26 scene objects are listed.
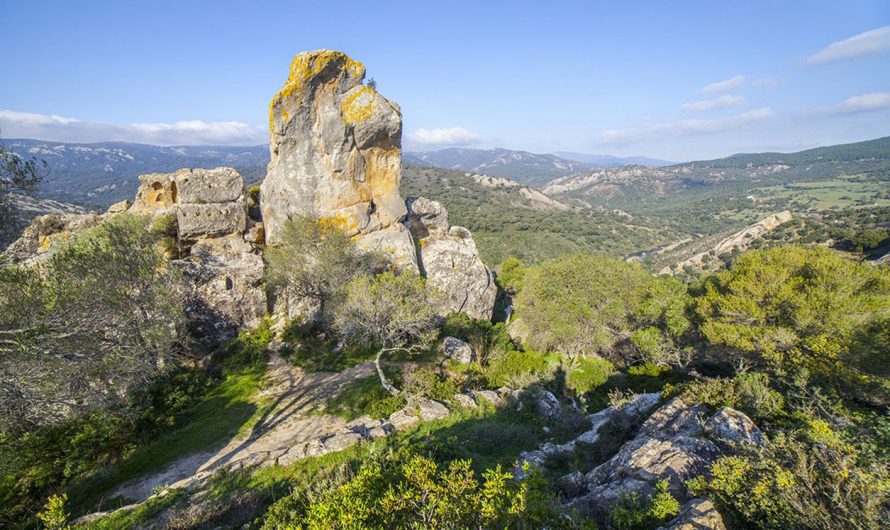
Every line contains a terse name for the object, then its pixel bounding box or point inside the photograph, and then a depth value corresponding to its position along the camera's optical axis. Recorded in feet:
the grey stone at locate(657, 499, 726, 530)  17.44
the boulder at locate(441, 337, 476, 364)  65.46
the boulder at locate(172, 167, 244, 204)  76.59
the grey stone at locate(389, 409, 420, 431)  44.75
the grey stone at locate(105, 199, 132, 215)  87.15
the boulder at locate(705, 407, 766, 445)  27.56
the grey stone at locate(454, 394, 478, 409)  50.55
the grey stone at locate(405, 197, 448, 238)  96.07
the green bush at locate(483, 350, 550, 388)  60.75
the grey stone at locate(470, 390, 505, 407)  52.95
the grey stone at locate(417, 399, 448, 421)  46.70
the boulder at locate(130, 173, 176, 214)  79.97
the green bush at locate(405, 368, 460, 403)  52.39
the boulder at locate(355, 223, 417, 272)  77.10
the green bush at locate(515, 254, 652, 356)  71.20
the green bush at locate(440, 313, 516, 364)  70.47
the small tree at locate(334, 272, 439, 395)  54.34
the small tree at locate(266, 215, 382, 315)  67.72
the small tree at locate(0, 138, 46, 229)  29.73
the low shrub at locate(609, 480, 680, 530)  18.90
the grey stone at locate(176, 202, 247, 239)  73.61
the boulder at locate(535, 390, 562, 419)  50.89
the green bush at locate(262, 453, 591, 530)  13.65
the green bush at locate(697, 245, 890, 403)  41.52
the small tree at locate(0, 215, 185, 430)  27.12
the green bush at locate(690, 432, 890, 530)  16.14
